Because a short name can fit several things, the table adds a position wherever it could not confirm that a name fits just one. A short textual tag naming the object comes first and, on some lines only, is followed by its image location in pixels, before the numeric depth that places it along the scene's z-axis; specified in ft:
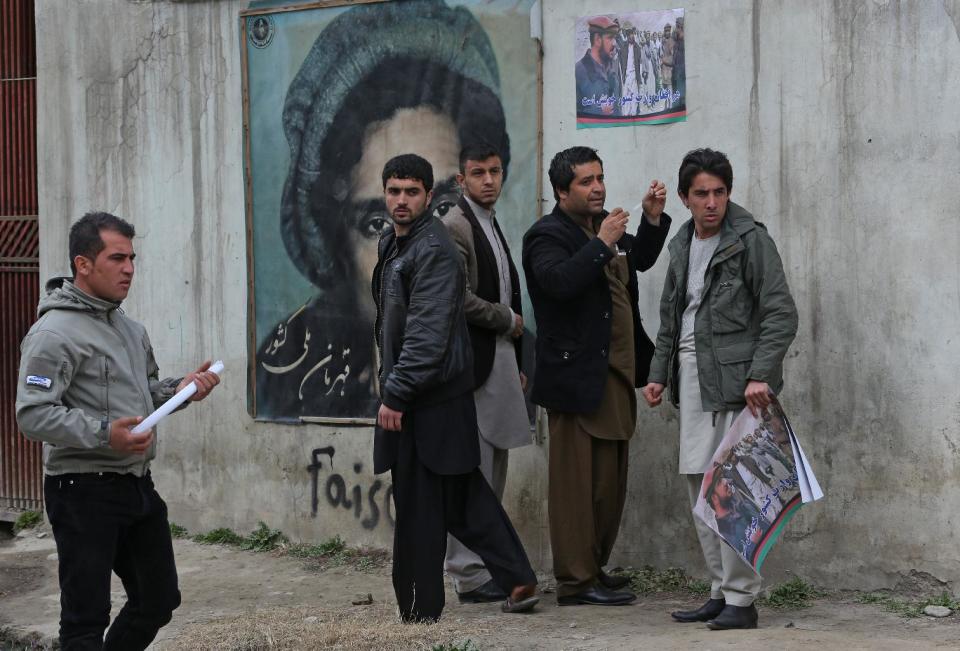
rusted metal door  54.29
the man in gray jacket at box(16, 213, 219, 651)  27.50
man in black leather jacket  33.35
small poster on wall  39.32
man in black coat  36.88
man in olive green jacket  33.32
